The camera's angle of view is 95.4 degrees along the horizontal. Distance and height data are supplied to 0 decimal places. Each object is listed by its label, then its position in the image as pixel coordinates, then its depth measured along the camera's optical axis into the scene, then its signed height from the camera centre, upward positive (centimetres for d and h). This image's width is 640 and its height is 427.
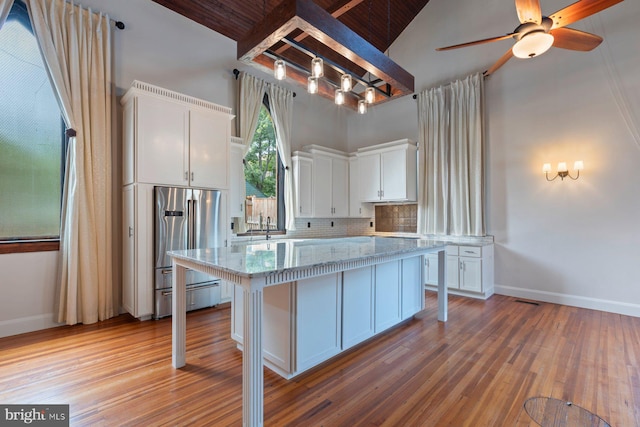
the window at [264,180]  470 +63
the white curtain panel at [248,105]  442 +174
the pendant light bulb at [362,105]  285 +110
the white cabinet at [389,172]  508 +82
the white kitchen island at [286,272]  145 -33
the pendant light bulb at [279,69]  221 +113
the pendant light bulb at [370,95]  276 +117
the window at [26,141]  285 +79
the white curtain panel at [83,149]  293 +73
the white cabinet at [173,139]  312 +92
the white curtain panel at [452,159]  441 +92
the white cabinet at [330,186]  533 +59
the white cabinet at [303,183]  507 +61
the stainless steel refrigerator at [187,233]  322 -18
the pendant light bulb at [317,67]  226 +117
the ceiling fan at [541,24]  219 +155
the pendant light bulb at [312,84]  241 +111
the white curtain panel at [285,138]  496 +138
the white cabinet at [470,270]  405 -77
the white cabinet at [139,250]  312 -35
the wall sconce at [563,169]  367 +61
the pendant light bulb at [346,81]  250 +117
